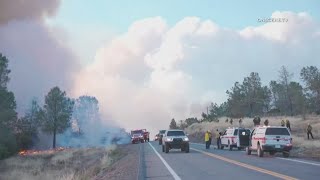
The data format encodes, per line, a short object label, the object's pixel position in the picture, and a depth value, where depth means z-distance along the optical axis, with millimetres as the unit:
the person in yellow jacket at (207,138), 46938
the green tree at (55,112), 94312
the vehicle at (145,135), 78975
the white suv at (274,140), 31859
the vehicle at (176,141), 39531
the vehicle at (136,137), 76938
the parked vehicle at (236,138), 41656
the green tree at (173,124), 137250
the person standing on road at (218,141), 47356
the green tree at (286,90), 92688
